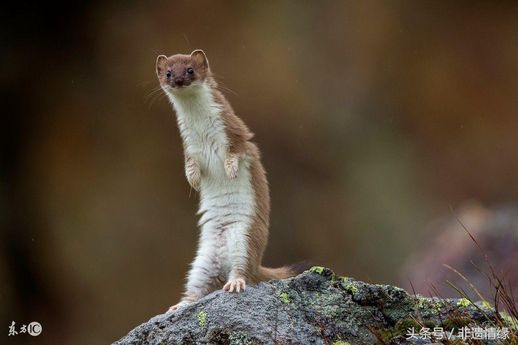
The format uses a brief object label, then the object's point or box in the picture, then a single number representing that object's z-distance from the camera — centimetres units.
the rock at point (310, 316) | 916
